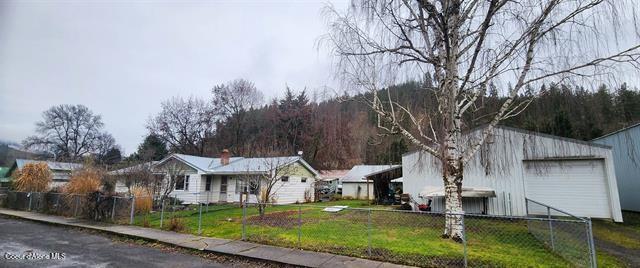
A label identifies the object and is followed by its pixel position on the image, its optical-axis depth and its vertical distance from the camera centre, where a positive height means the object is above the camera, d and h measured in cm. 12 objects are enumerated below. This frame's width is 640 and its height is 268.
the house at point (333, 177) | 3652 +12
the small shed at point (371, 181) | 2302 -28
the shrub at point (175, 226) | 965 -154
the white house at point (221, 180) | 2044 -14
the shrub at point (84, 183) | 1262 -17
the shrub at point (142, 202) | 1339 -108
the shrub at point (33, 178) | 1650 +7
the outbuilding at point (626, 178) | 1410 -6
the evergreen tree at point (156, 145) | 3653 +419
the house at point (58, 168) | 2203 +98
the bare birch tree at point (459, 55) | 659 +307
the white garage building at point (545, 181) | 1205 -16
